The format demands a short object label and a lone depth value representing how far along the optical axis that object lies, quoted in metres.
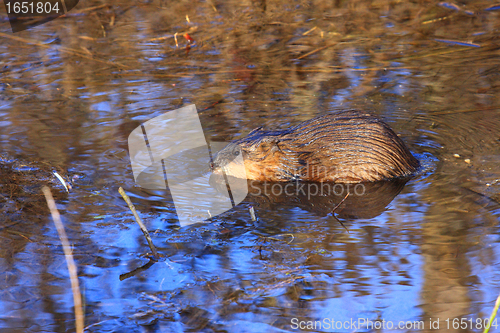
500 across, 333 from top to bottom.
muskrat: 7.90
